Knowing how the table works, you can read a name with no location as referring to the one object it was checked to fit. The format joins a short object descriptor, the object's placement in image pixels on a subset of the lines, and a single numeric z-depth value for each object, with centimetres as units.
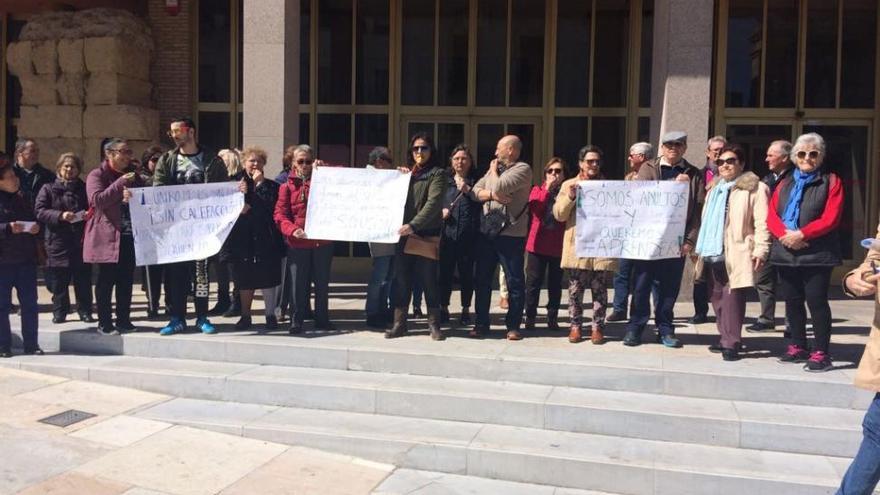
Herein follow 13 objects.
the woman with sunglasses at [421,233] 779
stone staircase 571
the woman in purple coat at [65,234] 847
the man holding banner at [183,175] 817
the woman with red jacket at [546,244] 812
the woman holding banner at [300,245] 818
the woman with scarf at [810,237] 674
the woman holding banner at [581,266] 780
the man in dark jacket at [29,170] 959
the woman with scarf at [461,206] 815
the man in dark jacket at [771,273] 743
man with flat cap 768
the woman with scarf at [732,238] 700
